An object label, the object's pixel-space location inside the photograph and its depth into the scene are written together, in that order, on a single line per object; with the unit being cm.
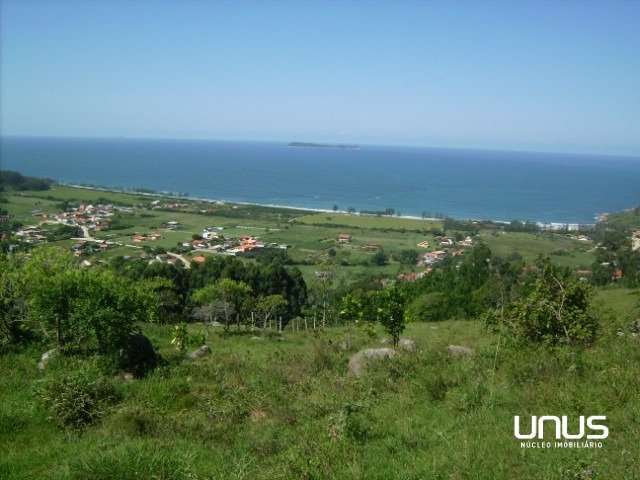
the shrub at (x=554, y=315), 897
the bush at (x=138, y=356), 966
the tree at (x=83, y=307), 998
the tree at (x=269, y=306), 2590
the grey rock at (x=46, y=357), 962
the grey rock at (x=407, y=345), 1044
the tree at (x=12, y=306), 1092
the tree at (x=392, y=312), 1244
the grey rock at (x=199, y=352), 1207
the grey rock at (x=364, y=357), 910
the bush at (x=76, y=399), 696
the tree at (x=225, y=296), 2277
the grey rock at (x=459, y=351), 918
